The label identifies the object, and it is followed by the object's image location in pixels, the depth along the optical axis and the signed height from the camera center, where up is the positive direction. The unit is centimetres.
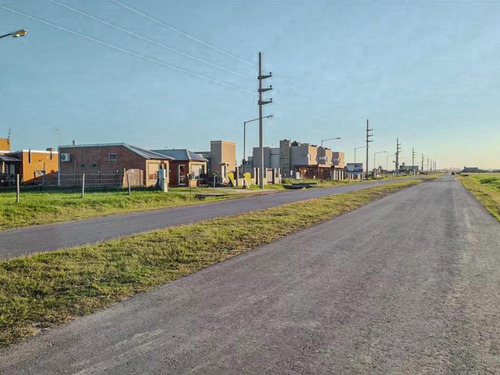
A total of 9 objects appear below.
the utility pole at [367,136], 8431 +763
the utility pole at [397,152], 12762 +638
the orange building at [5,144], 6128 +388
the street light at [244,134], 4778 +439
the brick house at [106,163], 4044 +66
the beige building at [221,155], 5484 +213
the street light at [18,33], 1363 +476
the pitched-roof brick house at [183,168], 4656 +21
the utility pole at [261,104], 4345 +743
